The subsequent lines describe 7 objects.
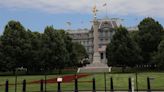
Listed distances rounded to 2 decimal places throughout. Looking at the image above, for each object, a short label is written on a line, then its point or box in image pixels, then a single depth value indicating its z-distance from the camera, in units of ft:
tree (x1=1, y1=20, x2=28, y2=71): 293.02
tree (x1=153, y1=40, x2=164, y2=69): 290.60
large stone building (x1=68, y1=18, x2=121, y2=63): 613.93
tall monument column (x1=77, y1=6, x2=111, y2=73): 328.49
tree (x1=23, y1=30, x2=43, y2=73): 300.48
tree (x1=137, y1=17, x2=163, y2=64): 343.67
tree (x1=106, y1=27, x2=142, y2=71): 325.01
